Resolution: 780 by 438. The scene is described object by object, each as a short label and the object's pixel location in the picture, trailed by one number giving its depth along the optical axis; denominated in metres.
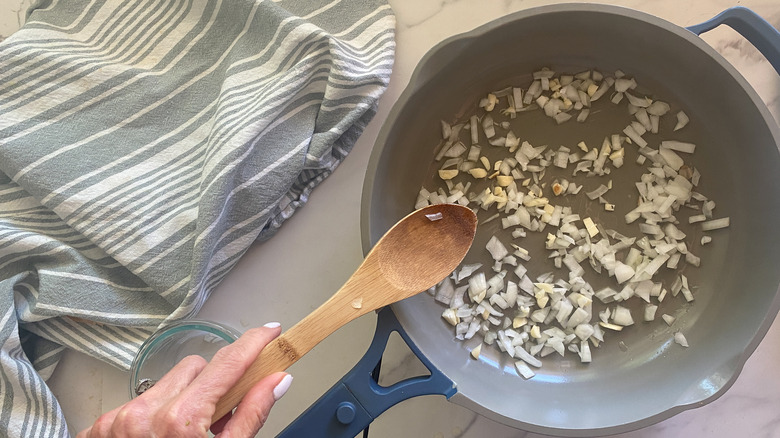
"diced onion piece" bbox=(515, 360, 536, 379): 0.81
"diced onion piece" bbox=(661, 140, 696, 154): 0.82
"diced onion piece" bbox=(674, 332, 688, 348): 0.81
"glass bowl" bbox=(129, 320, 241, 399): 0.76
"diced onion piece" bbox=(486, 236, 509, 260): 0.82
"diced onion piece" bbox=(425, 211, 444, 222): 0.70
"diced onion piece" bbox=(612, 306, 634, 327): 0.82
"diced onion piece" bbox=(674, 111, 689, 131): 0.82
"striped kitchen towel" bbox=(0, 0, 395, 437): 0.76
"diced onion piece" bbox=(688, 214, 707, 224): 0.82
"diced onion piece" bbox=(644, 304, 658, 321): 0.82
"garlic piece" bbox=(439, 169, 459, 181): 0.82
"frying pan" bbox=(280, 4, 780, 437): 0.68
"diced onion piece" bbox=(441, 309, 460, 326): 0.81
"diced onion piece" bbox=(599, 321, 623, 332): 0.82
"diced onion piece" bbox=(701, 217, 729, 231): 0.81
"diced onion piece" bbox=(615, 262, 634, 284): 0.81
